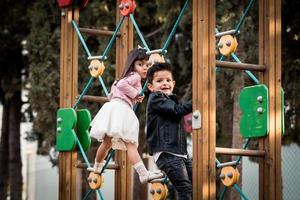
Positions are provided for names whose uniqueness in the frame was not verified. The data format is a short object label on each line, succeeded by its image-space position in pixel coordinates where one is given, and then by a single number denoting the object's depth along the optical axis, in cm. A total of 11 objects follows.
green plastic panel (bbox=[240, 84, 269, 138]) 751
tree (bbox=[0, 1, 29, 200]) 1922
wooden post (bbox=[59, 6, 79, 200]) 982
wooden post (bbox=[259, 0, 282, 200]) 753
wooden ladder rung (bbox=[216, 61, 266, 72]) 754
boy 751
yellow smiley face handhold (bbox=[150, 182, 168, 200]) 777
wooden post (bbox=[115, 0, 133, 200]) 959
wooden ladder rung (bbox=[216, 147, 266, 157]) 730
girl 812
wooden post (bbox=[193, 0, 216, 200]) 727
